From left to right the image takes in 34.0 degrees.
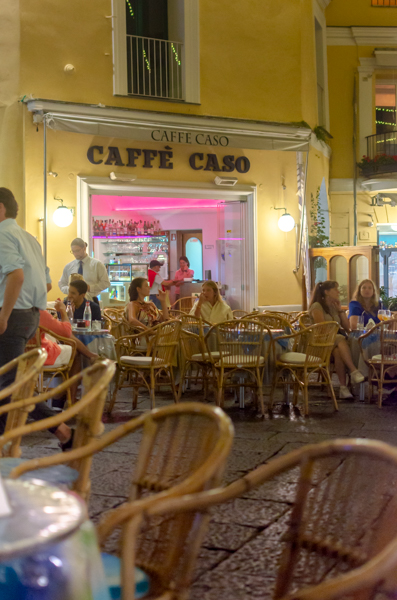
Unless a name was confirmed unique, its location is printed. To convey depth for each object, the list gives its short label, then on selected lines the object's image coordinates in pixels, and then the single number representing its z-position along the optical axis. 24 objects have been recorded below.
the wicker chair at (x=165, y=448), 1.58
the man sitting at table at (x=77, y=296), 6.82
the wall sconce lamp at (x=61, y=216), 9.25
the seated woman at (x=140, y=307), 7.30
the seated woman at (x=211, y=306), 7.51
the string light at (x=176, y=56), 10.84
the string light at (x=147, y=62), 10.53
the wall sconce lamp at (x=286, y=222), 11.18
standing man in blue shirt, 3.85
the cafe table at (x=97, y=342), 6.13
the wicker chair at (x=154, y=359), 6.12
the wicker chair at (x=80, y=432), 1.82
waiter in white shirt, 8.55
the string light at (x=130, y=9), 10.74
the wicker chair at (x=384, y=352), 6.34
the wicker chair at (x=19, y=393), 2.42
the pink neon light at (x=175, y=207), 14.83
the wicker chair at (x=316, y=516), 1.30
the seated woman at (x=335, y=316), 6.89
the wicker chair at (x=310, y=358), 6.20
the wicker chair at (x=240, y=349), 6.11
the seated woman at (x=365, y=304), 7.32
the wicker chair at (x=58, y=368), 5.52
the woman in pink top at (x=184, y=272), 13.20
